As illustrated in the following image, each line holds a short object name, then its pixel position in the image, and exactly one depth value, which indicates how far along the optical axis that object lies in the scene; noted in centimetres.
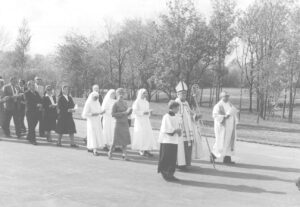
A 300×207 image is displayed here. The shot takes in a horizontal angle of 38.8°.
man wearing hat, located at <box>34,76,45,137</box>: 1503
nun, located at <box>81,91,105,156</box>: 1263
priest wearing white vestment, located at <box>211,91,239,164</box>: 1202
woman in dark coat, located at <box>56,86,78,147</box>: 1384
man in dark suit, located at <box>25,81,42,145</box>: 1416
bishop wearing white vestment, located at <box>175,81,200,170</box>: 1055
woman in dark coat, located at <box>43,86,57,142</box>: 1484
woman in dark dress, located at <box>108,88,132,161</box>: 1177
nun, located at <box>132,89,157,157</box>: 1261
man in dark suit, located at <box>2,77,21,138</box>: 1549
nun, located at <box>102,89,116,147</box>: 1313
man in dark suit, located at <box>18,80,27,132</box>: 1655
